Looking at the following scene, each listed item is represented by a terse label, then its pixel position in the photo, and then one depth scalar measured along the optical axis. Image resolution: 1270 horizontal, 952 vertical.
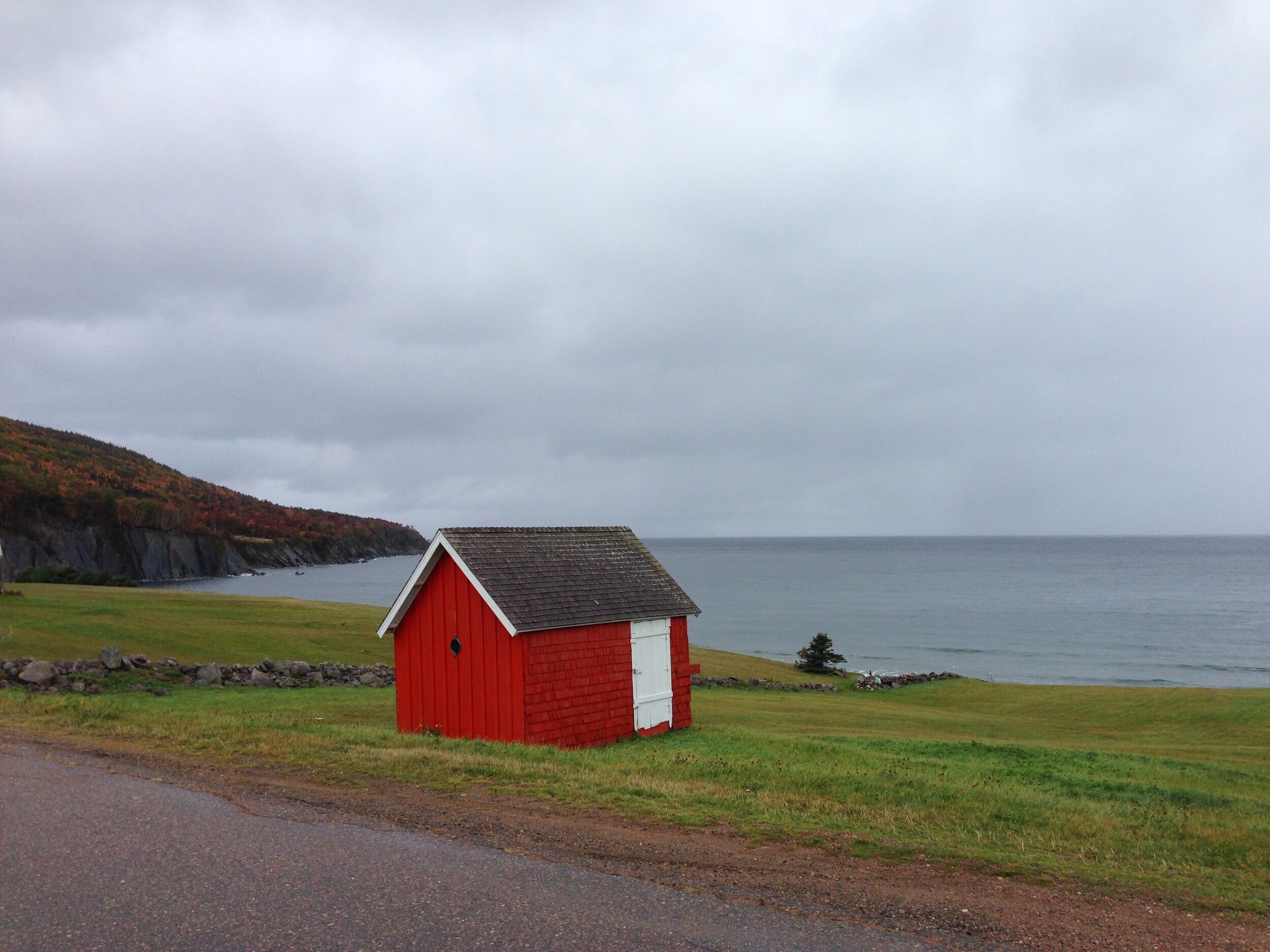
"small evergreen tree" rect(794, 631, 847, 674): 55.78
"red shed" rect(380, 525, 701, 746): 20.55
